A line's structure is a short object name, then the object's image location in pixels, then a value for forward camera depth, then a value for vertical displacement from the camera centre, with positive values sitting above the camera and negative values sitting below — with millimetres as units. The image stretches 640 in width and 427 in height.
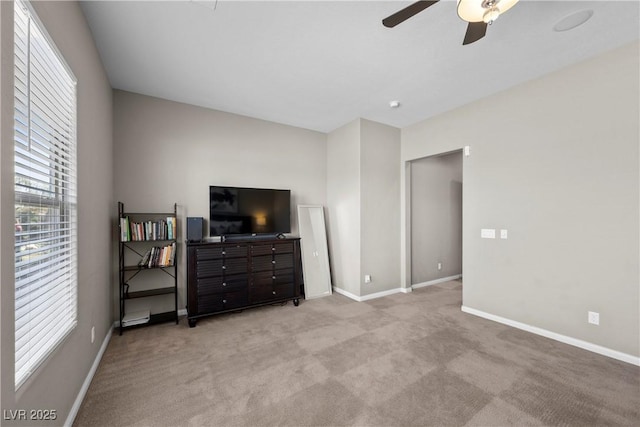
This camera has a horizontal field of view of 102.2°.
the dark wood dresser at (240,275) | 3129 -792
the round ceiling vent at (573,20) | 1977 +1535
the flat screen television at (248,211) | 3514 +59
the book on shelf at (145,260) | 3032 -533
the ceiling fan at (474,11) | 1449 +1207
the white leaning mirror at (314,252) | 4211 -625
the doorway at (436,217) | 4730 -58
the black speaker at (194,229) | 3277 -174
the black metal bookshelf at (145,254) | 2910 -466
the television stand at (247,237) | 3633 -330
